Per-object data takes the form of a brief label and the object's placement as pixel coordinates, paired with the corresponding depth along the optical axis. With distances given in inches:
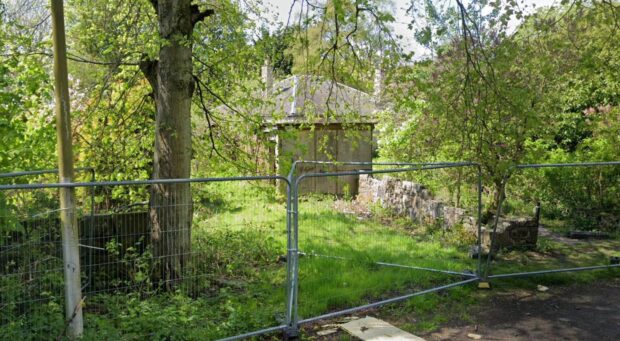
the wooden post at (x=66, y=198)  177.6
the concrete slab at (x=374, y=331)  215.2
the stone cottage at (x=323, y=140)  366.6
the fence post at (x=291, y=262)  209.6
